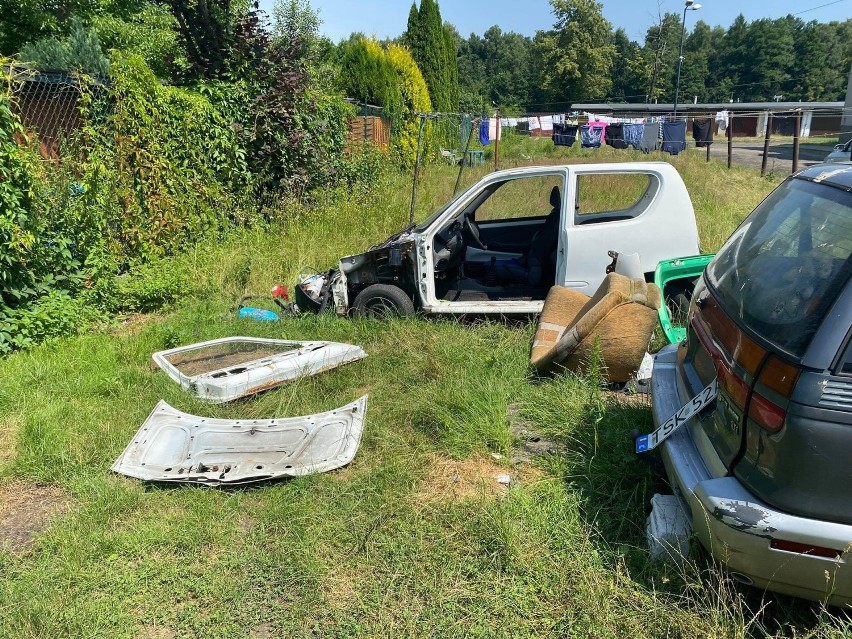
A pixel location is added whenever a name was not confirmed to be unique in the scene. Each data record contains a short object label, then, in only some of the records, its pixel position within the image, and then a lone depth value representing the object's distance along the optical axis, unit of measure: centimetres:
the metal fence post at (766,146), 1547
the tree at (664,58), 6431
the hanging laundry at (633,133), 1723
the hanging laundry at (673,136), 1781
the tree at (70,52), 1249
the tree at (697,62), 8006
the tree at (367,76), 1741
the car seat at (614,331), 372
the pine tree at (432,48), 2464
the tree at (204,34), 834
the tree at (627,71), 6969
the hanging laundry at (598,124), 1803
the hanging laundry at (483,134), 2206
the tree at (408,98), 1630
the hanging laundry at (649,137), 1725
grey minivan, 183
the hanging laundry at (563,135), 1931
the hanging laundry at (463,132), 2219
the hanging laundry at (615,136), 1753
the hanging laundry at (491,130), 2269
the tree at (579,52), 5984
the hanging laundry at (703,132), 2005
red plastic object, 681
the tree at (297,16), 2912
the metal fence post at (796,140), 1318
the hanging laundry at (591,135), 1808
